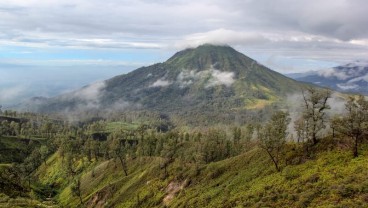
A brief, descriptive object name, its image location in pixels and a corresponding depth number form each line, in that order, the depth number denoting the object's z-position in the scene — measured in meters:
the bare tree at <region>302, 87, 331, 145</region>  97.44
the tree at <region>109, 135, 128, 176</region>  187.10
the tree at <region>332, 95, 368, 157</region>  88.12
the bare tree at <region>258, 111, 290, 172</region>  103.50
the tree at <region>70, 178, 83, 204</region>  170.66
